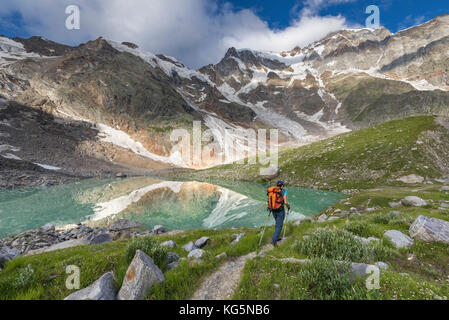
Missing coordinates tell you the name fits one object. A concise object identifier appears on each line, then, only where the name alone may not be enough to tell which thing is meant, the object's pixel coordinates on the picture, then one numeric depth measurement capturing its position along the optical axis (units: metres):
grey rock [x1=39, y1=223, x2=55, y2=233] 18.84
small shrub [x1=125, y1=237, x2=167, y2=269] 6.94
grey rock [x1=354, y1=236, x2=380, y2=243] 7.58
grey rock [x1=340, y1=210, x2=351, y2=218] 16.63
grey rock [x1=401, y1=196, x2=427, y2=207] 15.92
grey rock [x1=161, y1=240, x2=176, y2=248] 10.83
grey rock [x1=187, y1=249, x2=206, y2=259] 7.95
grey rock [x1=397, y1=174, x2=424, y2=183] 33.09
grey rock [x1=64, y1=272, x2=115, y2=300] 4.56
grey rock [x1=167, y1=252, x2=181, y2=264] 7.87
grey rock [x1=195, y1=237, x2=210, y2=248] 11.14
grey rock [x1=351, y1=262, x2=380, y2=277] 4.69
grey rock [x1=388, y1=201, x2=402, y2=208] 18.08
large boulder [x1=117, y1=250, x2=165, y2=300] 4.79
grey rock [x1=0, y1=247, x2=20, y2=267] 7.72
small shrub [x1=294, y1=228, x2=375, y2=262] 6.38
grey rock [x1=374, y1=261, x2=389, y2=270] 5.95
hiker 10.07
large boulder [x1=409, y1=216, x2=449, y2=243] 7.59
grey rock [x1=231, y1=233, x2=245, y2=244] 11.55
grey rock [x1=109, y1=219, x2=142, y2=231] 20.49
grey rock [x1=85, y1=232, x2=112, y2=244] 14.27
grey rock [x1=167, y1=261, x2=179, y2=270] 6.84
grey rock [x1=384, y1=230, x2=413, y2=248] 7.52
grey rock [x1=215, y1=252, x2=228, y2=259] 7.71
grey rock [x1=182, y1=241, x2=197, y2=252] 10.34
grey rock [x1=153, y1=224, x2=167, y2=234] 19.25
